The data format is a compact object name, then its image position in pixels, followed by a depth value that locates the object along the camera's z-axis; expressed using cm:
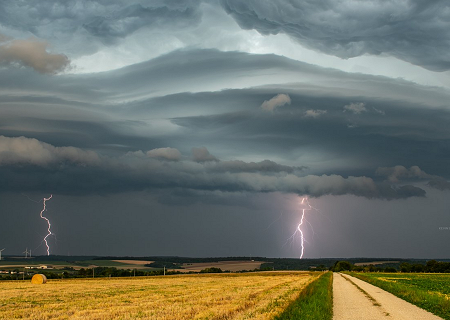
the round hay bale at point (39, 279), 7069
